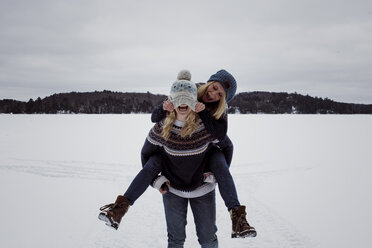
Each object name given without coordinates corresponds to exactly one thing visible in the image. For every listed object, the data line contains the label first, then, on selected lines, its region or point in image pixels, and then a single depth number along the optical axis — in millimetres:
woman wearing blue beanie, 1882
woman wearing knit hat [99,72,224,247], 2014
